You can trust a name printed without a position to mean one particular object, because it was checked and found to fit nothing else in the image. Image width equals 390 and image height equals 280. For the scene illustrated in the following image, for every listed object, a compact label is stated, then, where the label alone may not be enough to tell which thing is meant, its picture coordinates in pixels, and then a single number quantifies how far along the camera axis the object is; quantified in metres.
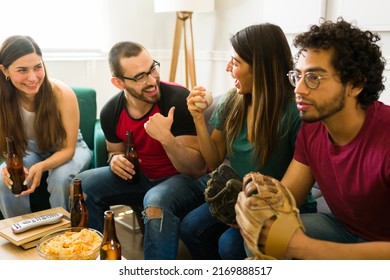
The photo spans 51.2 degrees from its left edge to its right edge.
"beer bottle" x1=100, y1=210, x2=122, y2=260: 1.15
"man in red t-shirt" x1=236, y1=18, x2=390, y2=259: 1.17
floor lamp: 2.81
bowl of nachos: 1.15
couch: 2.06
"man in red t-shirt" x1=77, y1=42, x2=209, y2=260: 1.70
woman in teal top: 1.49
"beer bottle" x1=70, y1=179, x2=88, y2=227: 1.45
